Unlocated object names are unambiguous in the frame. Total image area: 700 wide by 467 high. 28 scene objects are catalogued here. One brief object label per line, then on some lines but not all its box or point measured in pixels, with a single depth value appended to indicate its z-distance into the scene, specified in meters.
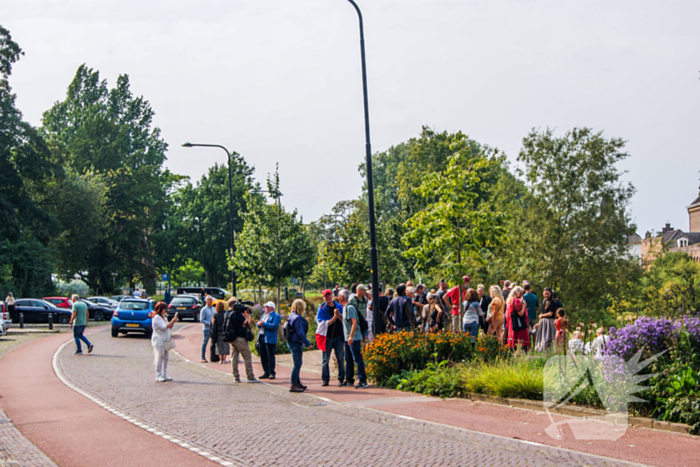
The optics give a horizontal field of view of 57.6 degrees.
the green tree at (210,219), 64.06
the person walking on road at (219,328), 14.91
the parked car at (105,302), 42.59
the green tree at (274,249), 26.78
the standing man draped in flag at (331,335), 12.59
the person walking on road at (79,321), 19.19
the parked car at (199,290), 46.91
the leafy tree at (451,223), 20.42
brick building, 74.10
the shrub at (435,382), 10.95
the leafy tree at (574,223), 30.36
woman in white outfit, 13.59
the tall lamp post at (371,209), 14.04
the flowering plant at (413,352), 12.31
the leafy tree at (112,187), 59.66
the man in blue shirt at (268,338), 13.59
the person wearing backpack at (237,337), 13.34
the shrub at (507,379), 10.03
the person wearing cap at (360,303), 12.82
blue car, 25.77
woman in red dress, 13.07
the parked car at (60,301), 38.34
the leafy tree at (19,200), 40.38
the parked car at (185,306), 37.16
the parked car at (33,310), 34.62
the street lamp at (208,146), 31.61
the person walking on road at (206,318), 18.04
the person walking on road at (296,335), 11.98
